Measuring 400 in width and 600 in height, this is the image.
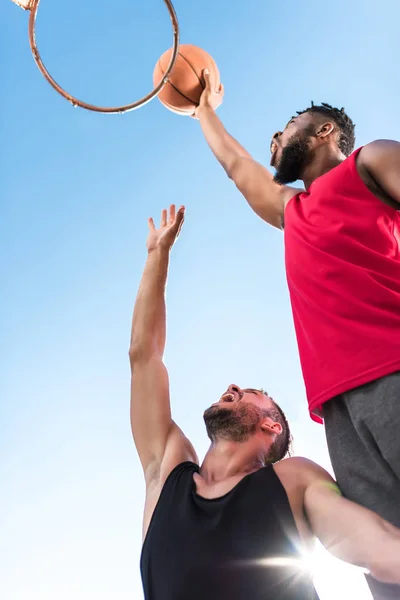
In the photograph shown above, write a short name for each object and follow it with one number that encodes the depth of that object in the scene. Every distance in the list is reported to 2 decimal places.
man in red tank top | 2.60
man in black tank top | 2.78
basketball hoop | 4.75
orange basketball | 5.06
